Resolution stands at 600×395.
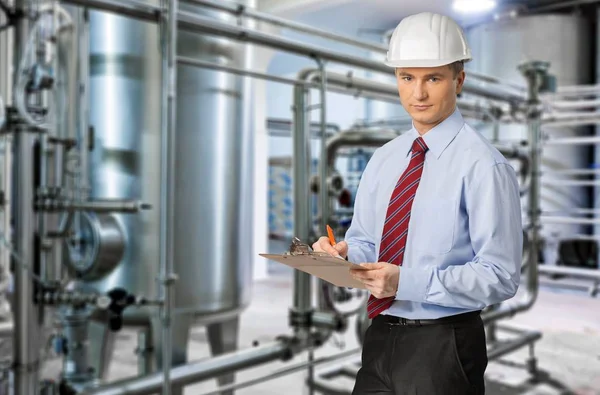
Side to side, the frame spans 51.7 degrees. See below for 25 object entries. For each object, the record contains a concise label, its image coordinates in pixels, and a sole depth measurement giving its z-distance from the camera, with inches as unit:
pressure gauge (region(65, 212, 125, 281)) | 72.1
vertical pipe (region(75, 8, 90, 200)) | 72.0
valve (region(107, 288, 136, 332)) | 65.6
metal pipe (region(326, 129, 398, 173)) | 112.9
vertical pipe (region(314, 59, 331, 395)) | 82.7
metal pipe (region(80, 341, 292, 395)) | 64.5
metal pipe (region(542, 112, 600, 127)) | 143.6
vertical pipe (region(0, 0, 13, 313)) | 125.1
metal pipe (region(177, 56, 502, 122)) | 82.9
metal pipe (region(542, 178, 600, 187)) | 194.3
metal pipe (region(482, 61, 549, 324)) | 114.7
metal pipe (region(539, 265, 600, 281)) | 190.1
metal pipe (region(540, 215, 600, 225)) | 192.1
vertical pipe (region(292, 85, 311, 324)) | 83.6
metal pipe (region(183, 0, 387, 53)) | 71.6
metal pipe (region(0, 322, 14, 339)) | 129.9
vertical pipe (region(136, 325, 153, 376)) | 78.2
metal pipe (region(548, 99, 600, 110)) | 181.9
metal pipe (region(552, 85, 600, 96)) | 194.7
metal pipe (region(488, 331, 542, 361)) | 104.5
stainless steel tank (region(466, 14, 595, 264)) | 210.1
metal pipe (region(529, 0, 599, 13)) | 210.5
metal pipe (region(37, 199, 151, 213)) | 65.1
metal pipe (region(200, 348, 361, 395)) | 76.8
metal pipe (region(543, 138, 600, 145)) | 194.2
